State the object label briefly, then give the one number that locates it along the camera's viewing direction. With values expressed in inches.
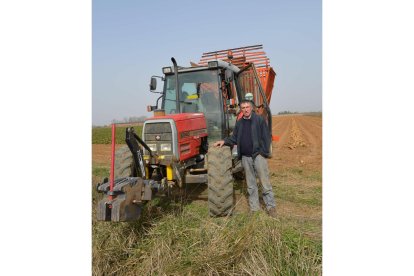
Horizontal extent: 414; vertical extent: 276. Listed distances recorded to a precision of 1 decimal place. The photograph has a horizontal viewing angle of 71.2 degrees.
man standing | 175.9
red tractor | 128.7
